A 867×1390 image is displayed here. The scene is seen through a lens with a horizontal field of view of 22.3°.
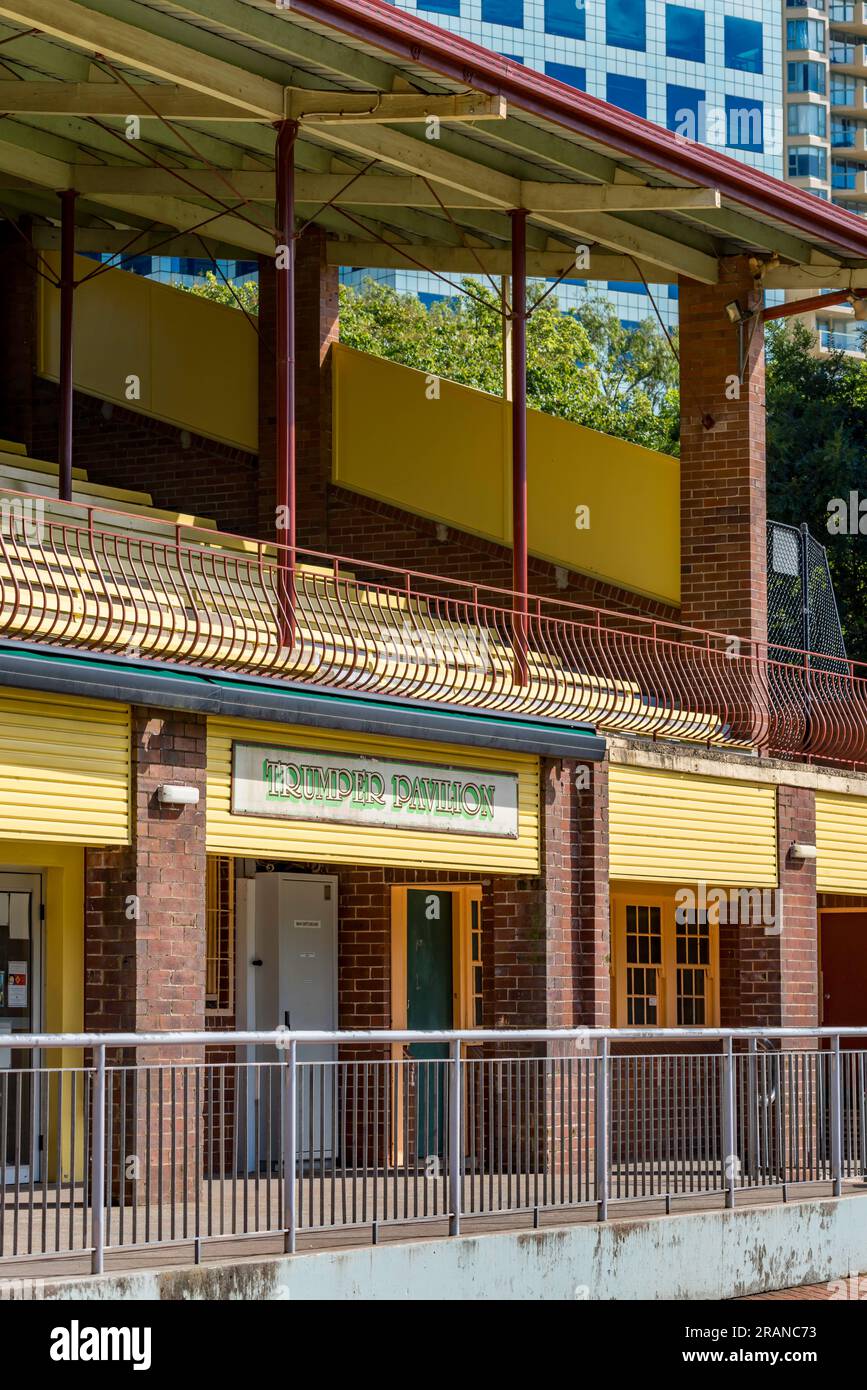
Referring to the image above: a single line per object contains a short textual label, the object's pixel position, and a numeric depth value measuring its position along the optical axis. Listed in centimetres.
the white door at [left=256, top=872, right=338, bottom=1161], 1856
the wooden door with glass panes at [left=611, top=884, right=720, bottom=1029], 2248
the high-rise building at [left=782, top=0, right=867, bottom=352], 9244
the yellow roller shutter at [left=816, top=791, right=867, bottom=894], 2239
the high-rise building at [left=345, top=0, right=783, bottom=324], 7388
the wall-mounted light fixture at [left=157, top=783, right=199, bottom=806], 1440
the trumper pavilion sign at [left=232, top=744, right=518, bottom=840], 1544
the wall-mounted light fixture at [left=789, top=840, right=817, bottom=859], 2153
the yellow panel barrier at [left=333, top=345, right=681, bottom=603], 2348
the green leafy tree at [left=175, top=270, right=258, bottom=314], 4757
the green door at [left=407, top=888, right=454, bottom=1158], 1956
